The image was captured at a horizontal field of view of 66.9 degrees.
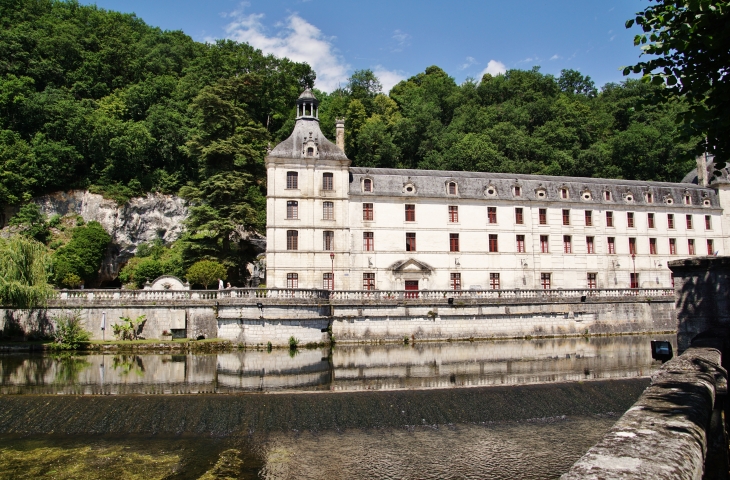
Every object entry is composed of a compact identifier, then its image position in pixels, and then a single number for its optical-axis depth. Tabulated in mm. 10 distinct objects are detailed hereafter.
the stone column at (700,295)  9594
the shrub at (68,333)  26531
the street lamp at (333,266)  35344
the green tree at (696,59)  8617
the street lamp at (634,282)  41438
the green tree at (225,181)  38625
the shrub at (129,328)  28062
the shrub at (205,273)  34344
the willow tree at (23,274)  26266
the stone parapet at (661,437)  3686
